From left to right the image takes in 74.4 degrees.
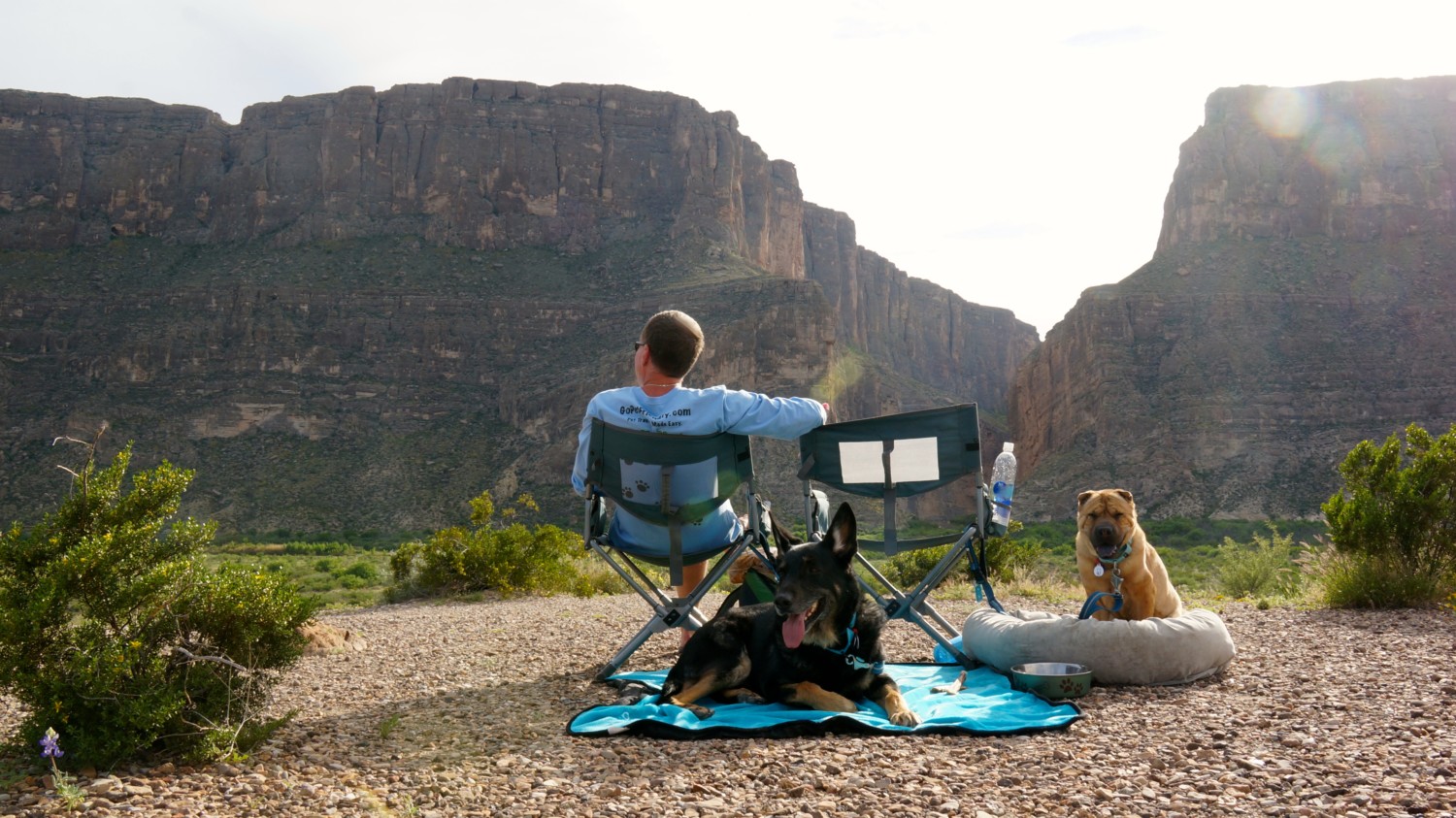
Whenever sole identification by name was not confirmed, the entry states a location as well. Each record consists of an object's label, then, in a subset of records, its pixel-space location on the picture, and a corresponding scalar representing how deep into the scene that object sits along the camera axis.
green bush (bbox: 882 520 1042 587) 12.02
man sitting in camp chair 4.99
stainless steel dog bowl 4.43
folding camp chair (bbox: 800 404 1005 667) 5.27
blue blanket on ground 3.76
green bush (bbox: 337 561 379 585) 22.32
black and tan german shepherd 4.00
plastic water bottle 5.20
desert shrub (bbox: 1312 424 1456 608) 7.25
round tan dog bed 4.67
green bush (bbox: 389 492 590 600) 12.24
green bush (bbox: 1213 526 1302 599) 11.09
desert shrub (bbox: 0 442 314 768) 3.10
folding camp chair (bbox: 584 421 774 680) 4.92
